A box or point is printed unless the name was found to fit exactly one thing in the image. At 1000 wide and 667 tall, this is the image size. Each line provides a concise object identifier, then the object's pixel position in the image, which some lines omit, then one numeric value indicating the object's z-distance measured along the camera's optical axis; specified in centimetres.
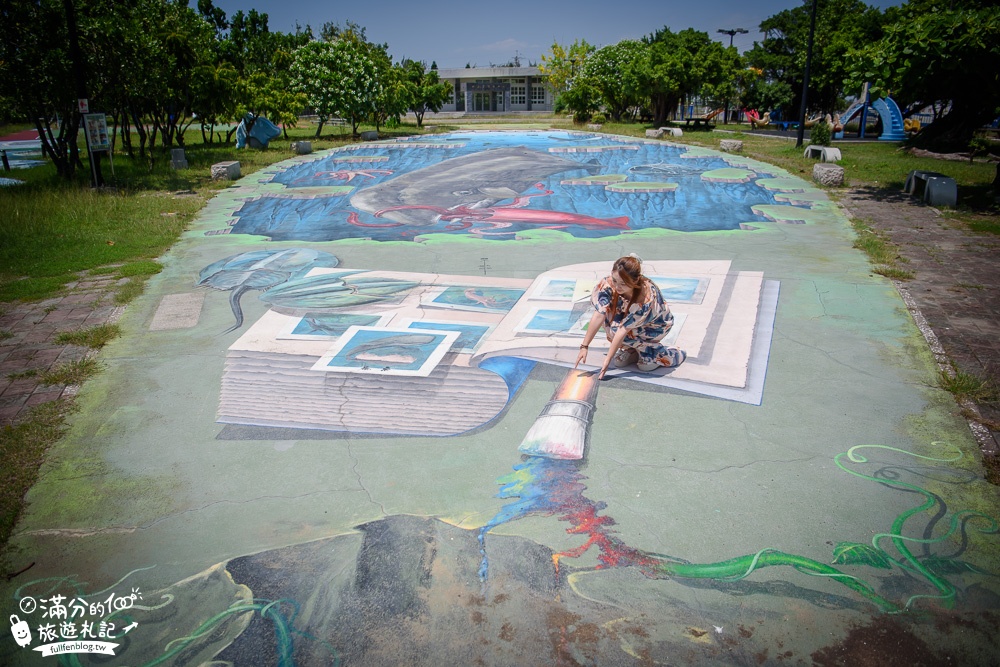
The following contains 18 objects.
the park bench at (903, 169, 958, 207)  1263
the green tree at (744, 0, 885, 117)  3122
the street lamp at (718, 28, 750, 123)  4475
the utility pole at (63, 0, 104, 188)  1330
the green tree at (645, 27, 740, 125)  3177
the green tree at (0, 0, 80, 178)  1398
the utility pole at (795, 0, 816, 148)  2050
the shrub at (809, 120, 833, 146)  2042
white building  5869
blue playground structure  2761
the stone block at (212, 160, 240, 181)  1698
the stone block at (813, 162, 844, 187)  1507
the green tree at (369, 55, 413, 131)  2810
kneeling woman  521
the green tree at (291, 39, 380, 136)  2686
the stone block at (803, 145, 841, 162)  1802
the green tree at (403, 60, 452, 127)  3672
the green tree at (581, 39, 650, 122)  3241
